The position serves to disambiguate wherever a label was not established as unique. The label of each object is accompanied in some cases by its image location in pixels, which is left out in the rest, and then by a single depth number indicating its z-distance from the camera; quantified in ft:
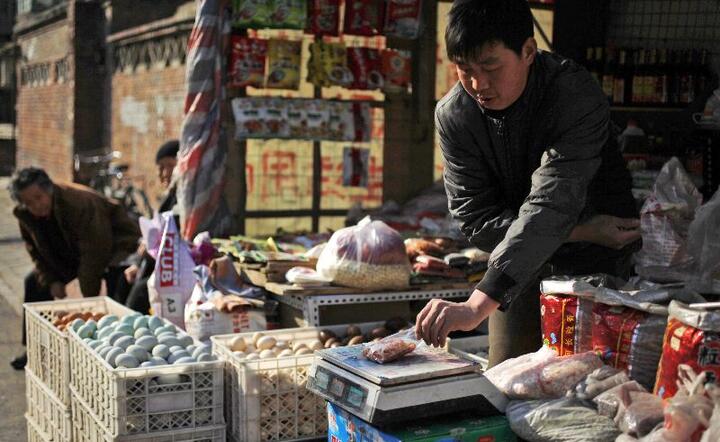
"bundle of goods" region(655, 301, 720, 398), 7.15
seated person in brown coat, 22.30
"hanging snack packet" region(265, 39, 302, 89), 23.38
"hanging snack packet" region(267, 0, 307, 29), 22.67
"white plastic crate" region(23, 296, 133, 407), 15.57
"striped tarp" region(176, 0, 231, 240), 21.58
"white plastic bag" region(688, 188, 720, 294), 13.34
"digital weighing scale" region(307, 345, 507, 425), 7.74
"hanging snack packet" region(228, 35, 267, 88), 22.48
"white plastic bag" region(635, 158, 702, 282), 14.12
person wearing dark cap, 21.56
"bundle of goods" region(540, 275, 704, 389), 7.98
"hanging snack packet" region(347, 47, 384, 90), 24.61
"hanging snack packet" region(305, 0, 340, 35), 23.93
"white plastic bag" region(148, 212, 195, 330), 18.15
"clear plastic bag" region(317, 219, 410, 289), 17.08
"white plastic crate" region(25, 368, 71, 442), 15.52
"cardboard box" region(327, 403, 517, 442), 7.64
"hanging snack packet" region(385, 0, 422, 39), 24.98
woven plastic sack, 7.47
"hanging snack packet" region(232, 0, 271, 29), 22.16
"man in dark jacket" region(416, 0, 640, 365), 8.34
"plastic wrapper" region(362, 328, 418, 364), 8.38
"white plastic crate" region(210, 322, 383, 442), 13.53
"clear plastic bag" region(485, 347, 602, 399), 8.11
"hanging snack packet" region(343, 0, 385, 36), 24.57
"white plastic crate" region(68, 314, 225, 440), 12.83
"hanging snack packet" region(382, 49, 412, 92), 25.22
